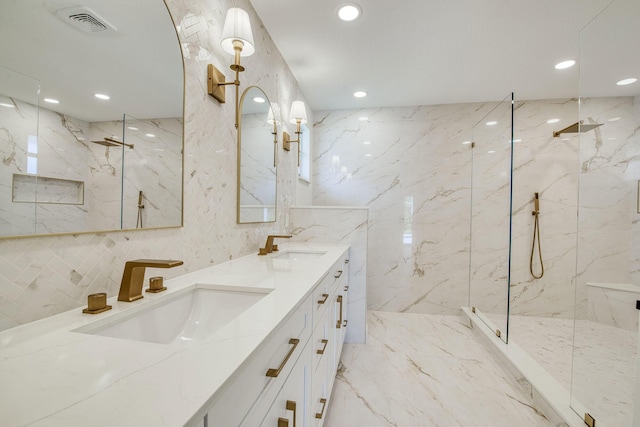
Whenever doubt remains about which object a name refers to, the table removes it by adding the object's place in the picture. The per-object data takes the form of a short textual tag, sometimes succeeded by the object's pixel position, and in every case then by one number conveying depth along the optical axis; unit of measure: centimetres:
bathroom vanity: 38
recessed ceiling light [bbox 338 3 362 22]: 175
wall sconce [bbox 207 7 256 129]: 127
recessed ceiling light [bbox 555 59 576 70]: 233
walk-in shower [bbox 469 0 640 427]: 130
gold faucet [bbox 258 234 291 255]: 179
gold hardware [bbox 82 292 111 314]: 73
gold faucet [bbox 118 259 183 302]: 80
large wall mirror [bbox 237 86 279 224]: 167
